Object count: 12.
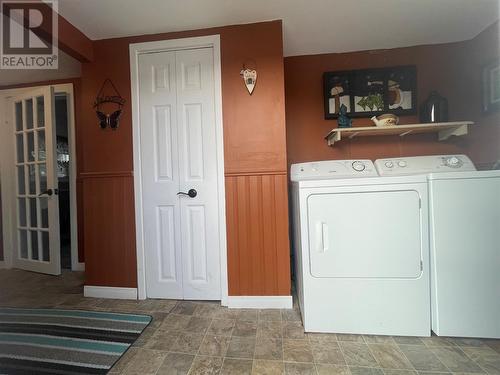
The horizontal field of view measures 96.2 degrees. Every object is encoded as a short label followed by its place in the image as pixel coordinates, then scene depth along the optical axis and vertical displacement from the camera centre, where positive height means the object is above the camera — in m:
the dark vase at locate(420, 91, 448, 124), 2.05 +0.64
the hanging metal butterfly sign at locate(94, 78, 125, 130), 1.96 +0.71
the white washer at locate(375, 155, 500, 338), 1.32 -0.45
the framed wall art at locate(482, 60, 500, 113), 1.96 +0.80
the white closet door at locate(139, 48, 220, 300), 1.88 +0.10
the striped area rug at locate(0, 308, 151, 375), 1.26 -0.98
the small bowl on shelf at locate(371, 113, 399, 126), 1.97 +0.52
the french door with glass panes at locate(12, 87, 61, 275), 2.46 +0.07
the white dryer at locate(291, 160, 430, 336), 1.37 -0.47
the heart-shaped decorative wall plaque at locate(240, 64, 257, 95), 1.78 +0.84
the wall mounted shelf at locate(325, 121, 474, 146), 1.89 +0.44
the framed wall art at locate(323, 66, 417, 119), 2.23 +0.89
